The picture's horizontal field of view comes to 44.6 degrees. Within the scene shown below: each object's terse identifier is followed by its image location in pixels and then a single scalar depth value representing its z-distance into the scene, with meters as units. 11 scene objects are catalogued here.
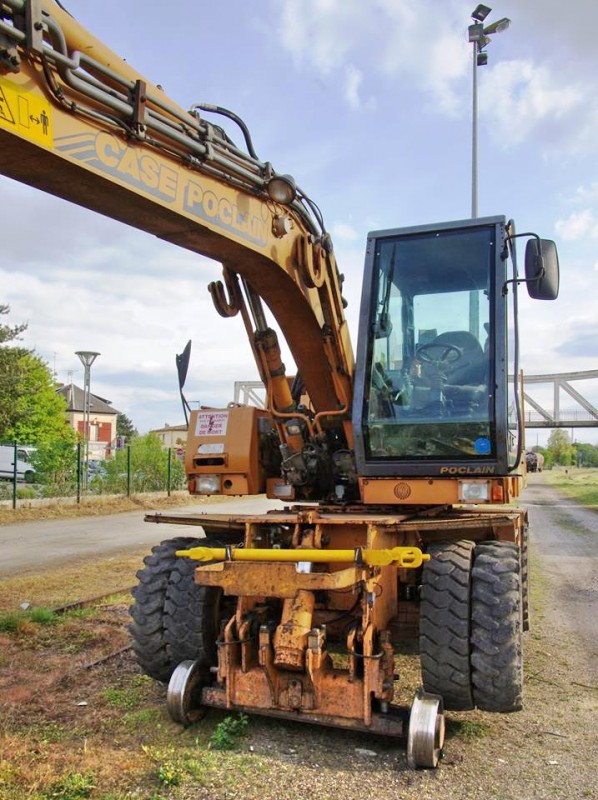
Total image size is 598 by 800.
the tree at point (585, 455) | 113.29
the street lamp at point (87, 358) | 22.82
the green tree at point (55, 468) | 20.66
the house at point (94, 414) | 71.81
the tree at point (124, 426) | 102.88
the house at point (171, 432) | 45.04
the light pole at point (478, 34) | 13.12
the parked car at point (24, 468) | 20.86
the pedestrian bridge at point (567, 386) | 49.97
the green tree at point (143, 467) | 23.34
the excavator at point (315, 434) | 3.96
